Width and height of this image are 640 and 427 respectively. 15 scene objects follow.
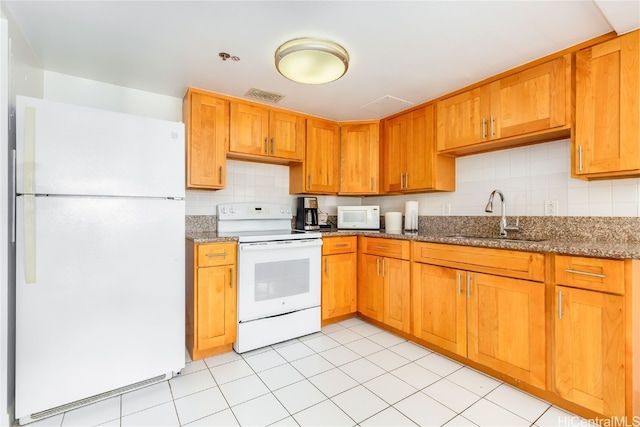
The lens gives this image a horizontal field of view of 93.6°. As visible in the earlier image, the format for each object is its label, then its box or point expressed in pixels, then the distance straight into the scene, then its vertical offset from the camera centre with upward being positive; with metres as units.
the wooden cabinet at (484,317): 1.76 -0.70
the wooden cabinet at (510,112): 1.95 +0.75
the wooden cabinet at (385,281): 2.52 -0.62
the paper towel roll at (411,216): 3.08 -0.04
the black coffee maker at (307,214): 3.21 -0.02
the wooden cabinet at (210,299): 2.20 -0.65
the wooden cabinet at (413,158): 2.76 +0.54
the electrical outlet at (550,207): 2.18 +0.04
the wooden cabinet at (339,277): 2.82 -0.62
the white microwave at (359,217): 3.23 -0.05
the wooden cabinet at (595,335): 1.43 -0.62
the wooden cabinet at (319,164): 3.16 +0.53
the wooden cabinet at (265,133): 2.73 +0.76
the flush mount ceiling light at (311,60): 1.79 +0.94
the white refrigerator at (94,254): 1.52 -0.23
